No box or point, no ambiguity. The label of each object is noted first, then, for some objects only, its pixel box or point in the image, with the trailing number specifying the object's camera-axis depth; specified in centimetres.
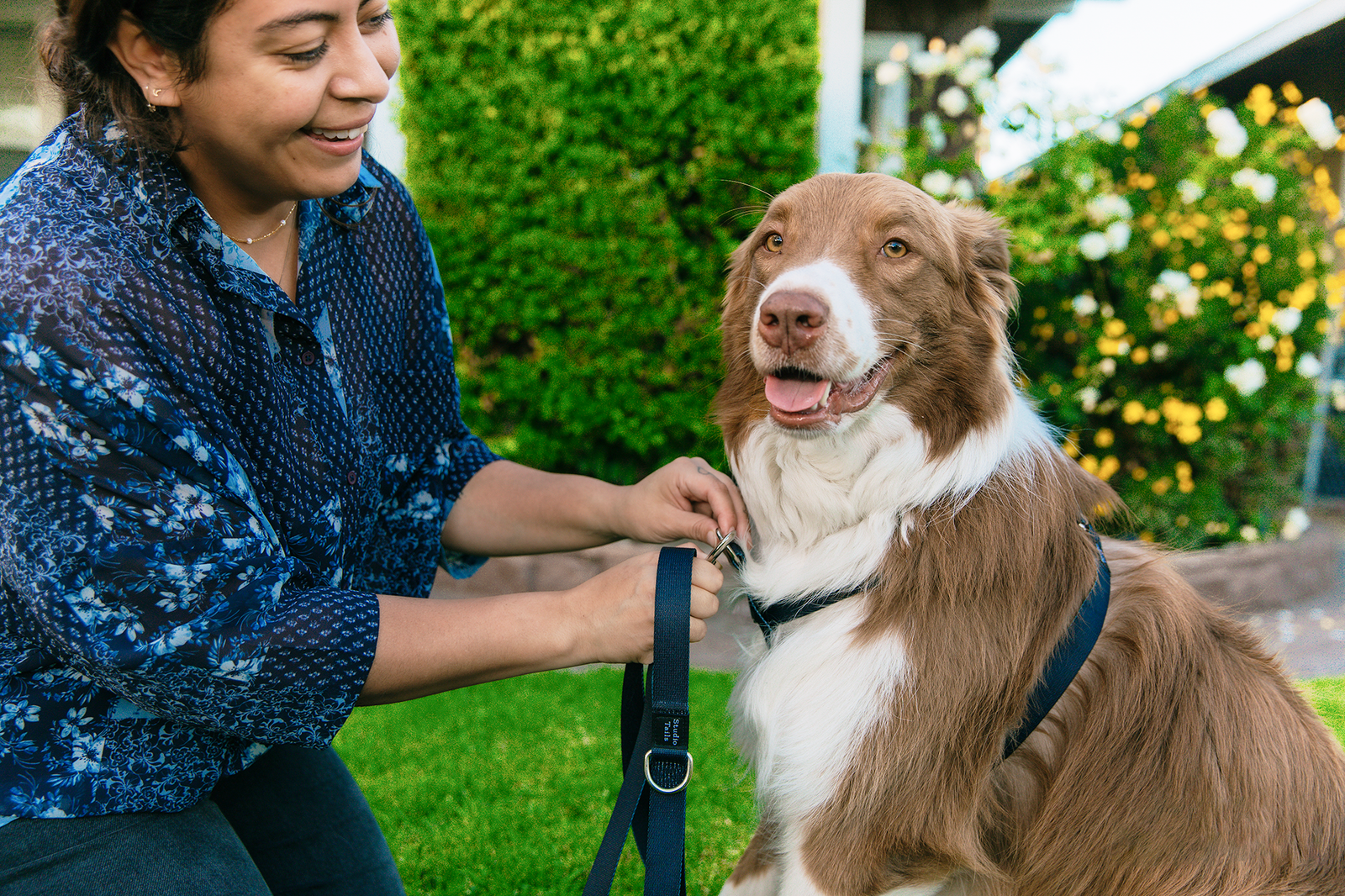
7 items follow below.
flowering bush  518
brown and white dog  179
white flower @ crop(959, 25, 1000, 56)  541
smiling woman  149
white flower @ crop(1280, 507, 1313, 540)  574
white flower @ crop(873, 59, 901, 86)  570
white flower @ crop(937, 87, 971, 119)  535
